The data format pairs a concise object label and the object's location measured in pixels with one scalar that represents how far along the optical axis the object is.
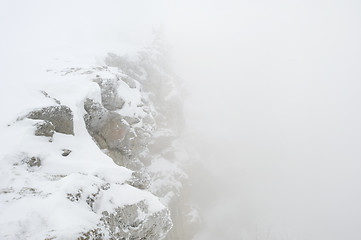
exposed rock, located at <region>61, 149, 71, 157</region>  12.33
